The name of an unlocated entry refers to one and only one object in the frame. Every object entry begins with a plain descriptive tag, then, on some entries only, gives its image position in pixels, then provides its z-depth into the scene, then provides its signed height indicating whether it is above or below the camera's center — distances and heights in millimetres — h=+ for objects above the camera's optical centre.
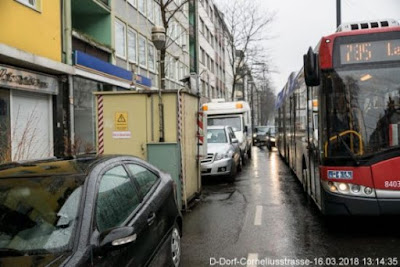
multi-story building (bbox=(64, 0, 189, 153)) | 15778 +3516
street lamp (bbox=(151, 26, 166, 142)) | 9516 +2072
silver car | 12844 -648
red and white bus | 6125 +171
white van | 19328 +743
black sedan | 2953 -615
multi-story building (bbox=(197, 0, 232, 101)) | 48375 +10174
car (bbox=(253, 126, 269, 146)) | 38778 -382
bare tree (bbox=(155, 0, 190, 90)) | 15309 +3982
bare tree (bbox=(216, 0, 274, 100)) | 41125 +7861
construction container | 8656 +101
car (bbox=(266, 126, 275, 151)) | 32312 -625
